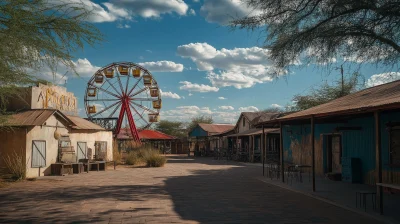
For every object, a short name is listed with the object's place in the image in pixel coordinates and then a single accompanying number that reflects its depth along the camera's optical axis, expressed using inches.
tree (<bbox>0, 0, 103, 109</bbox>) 239.1
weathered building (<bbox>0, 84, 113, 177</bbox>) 675.4
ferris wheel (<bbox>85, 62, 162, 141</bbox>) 1347.2
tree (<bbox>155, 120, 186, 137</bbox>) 3009.4
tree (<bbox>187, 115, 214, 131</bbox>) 3033.5
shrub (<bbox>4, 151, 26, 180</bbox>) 637.3
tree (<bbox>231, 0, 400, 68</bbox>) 396.8
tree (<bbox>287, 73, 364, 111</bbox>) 1235.9
